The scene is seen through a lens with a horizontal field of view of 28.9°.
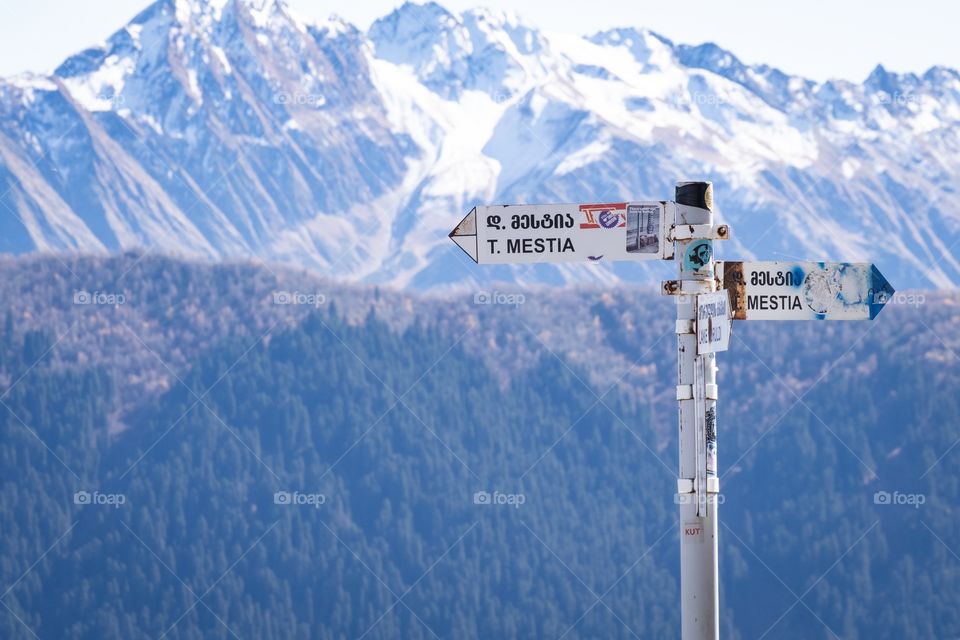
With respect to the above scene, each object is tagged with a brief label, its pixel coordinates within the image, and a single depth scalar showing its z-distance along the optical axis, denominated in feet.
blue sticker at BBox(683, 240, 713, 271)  54.54
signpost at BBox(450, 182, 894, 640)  53.47
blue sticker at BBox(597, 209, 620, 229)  55.98
